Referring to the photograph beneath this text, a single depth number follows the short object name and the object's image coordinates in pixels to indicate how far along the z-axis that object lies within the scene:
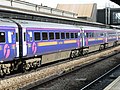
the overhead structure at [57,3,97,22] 102.16
